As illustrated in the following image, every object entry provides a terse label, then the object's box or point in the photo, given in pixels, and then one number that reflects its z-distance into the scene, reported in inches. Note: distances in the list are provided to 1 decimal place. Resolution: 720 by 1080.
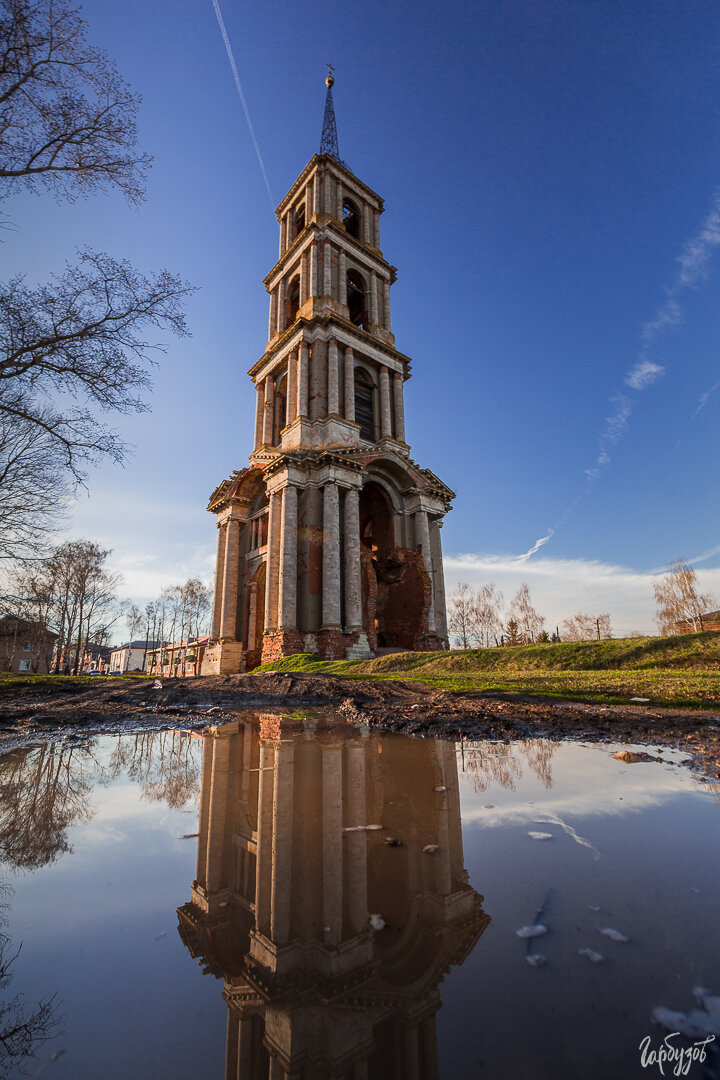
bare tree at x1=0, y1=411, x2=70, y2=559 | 541.0
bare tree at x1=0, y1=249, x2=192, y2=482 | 370.3
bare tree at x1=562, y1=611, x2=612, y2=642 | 2597.9
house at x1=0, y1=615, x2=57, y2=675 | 1777.6
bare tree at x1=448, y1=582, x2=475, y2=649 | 2394.2
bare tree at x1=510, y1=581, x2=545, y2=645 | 2333.0
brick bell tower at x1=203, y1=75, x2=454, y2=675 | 824.9
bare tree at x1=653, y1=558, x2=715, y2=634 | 1800.0
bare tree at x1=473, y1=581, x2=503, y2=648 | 2383.1
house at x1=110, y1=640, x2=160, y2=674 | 3503.9
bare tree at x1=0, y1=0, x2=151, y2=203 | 322.3
